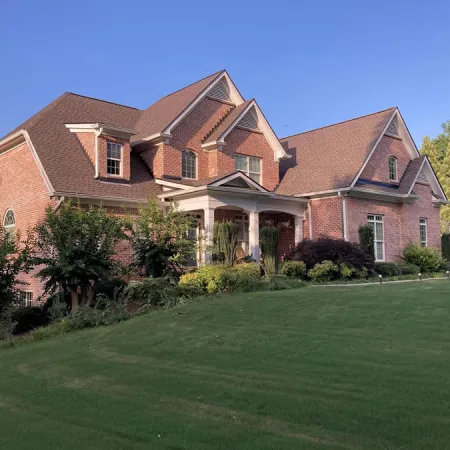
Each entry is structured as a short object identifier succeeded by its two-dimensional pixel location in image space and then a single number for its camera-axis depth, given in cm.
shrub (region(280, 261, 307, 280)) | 1845
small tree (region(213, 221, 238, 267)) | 1728
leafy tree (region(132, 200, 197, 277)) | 1572
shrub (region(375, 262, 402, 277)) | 2088
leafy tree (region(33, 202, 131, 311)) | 1349
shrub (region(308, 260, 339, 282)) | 1806
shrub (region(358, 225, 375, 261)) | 2081
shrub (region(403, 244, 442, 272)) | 2327
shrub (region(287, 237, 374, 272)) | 1881
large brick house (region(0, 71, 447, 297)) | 1877
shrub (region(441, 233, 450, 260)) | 2923
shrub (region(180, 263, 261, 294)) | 1480
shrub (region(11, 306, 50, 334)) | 1394
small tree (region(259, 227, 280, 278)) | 1845
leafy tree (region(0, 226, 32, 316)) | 1388
